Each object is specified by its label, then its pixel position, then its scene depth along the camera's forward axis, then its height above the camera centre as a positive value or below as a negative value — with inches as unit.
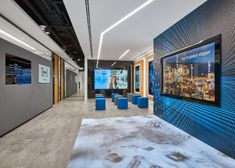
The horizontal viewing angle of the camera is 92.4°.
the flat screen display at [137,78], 343.9 +13.2
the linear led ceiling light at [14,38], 160.2 +70.6
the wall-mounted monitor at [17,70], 123.5 +14.2
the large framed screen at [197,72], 87.8 +9.7
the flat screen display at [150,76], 269.4 +15.3
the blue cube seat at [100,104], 219.5 -42.7
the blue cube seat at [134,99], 274.8 -40.9
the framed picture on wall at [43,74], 193.8 +15.3
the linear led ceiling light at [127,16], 102.2 +71.3
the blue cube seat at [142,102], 237.2 -41.9
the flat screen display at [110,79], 364.4 +10.7
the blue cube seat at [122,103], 229.9 -42.7
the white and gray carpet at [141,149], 73.5 -52.7
